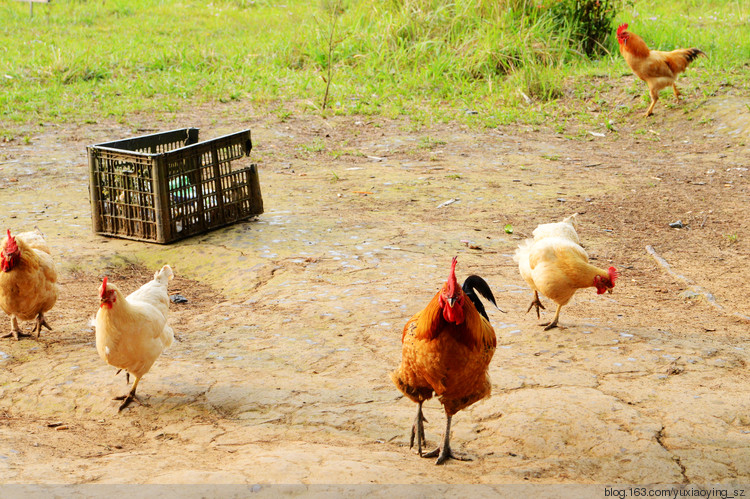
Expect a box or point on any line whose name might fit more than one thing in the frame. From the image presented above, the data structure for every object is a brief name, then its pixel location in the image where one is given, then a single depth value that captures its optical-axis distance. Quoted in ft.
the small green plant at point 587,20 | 41.29
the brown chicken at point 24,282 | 15.01
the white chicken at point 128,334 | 12.64
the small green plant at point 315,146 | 31.65
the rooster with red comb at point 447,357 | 10.85
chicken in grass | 34.09
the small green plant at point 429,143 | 31.99
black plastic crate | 20.34
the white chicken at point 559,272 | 15.57
